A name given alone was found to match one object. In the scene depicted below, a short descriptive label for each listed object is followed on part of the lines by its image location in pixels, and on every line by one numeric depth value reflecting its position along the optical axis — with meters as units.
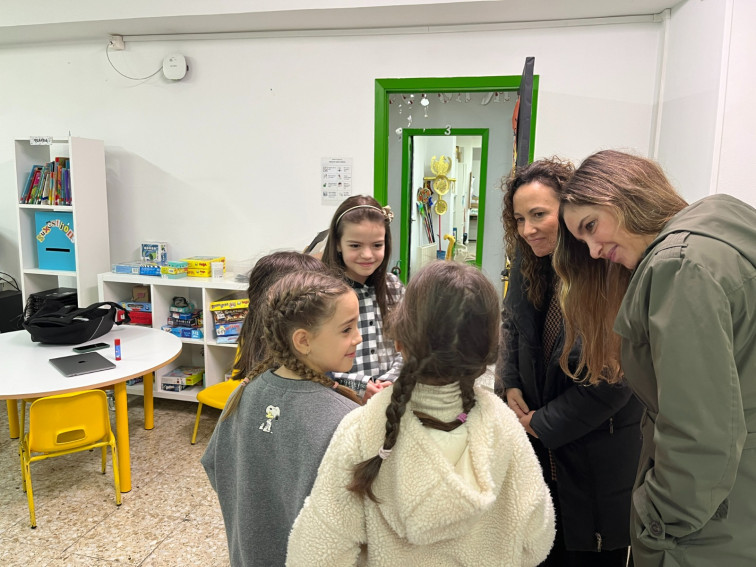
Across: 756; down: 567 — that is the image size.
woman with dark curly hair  1.43
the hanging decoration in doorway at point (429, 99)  3.86
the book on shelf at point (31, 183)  3.82
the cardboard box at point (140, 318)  3.76
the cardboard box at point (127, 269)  3.75
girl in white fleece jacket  0.90
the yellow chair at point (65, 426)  2.31
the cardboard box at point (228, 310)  3.52
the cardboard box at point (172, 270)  3.61
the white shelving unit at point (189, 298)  3.56
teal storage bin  3.87
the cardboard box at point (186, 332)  3.65
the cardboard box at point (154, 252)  3.96
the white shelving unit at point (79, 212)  3.71
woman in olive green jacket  0.85
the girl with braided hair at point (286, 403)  1.10
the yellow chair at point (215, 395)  3.10
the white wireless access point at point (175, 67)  3.77
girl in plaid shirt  1.71
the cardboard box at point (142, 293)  3.90
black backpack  2.79
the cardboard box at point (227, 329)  3.54
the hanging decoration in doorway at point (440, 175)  5.75
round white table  2.30
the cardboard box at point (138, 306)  3.77
